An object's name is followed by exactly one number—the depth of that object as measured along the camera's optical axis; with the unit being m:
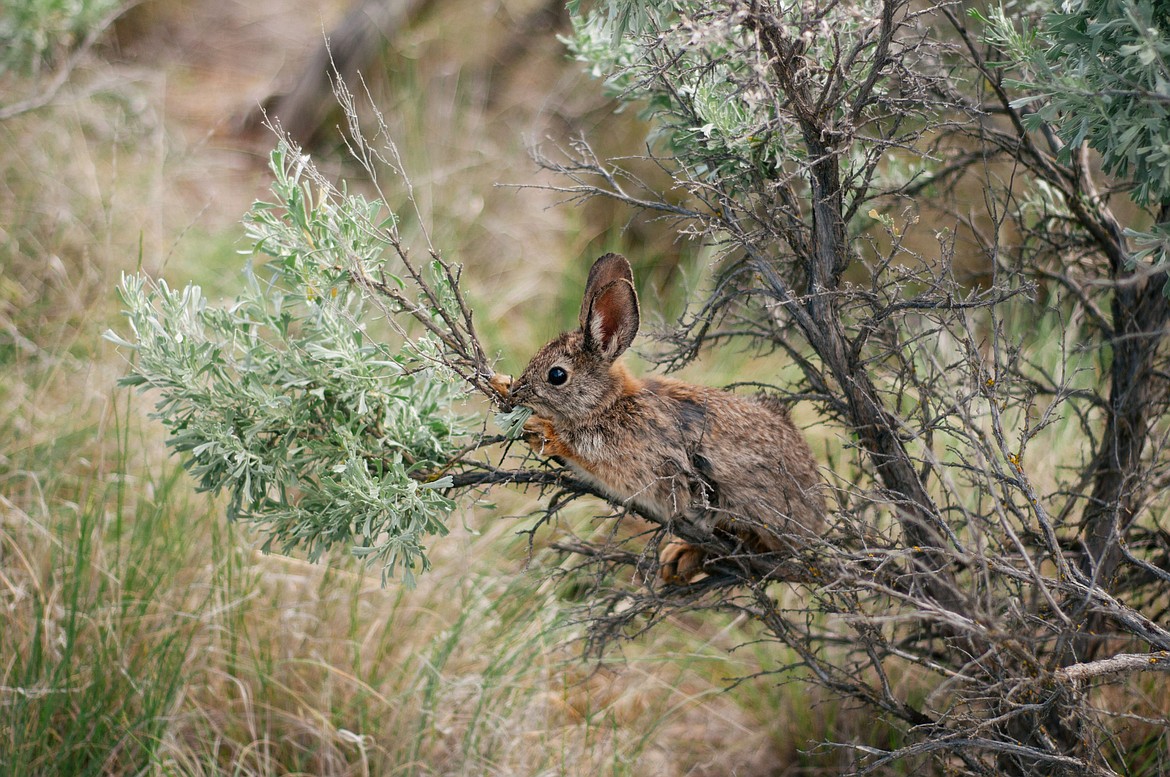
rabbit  5.39
